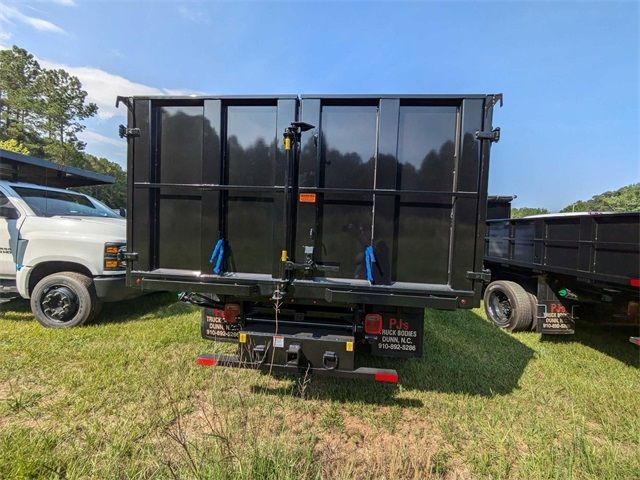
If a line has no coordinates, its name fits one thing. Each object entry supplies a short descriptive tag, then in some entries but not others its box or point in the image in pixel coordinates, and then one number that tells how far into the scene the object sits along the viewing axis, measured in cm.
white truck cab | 453
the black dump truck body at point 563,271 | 343
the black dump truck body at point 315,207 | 269
